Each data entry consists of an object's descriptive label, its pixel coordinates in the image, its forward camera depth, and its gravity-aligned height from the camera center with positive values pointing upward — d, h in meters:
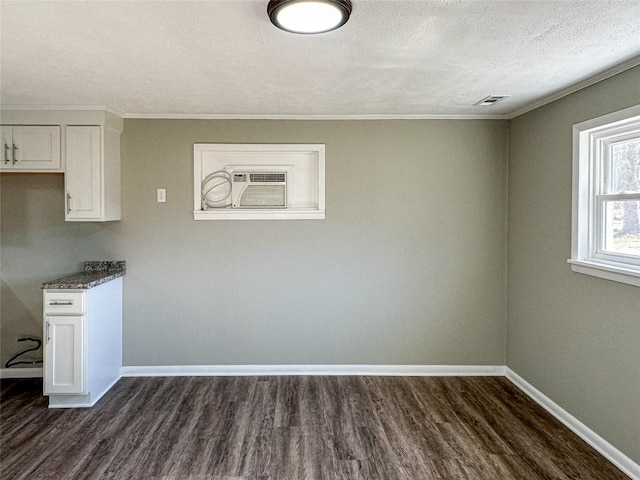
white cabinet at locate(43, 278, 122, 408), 3.02 -0.88
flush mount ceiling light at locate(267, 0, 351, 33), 1.64 +0.93
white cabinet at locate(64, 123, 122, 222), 3.33 +0.47
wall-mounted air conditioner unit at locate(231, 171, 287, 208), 3.76 +0.40
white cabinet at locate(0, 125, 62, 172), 3.30 +0.68
